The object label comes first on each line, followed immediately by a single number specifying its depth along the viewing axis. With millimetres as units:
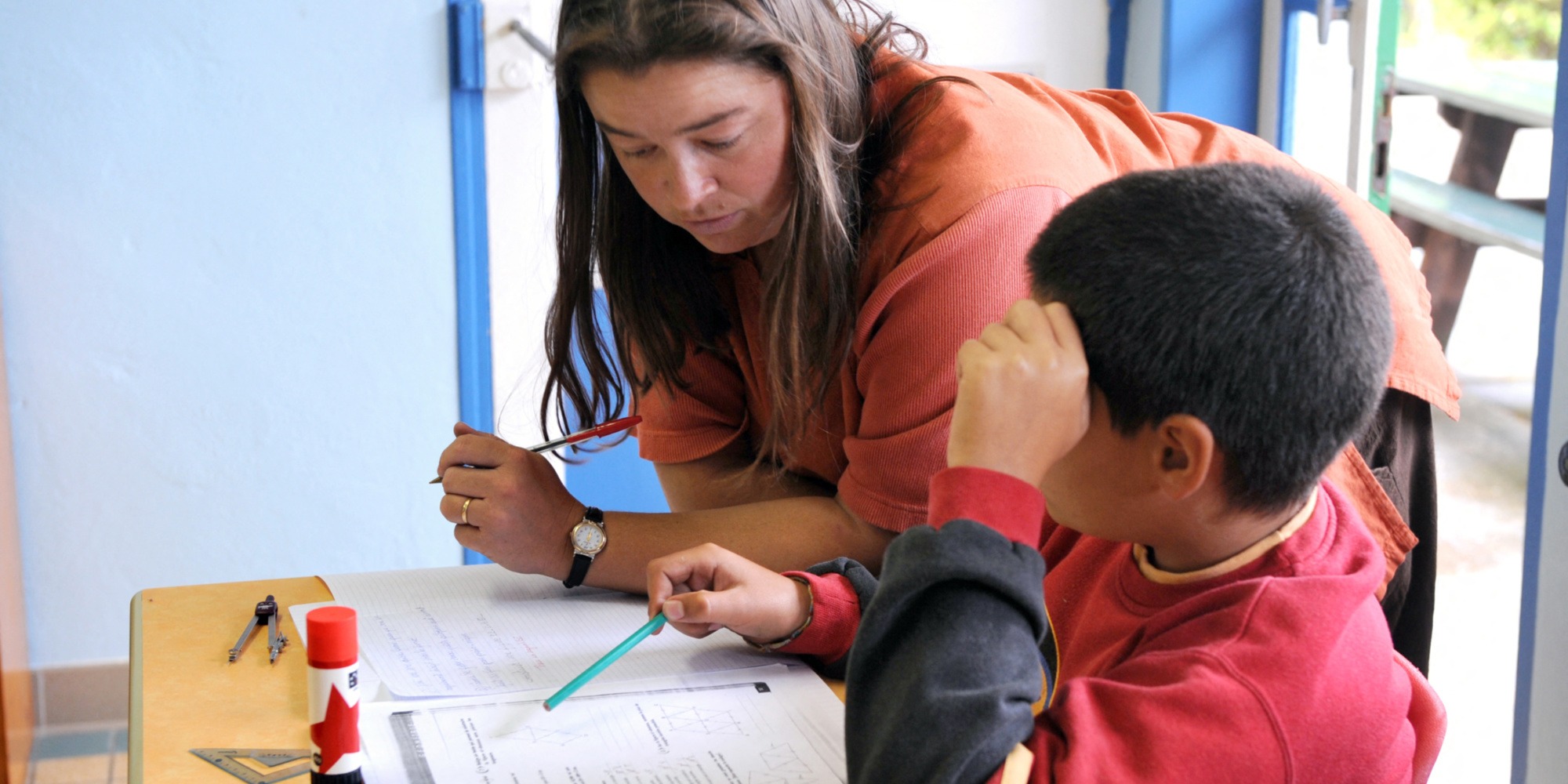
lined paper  2178
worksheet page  2043
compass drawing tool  2216
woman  2238
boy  1904
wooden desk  2079
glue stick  2005
